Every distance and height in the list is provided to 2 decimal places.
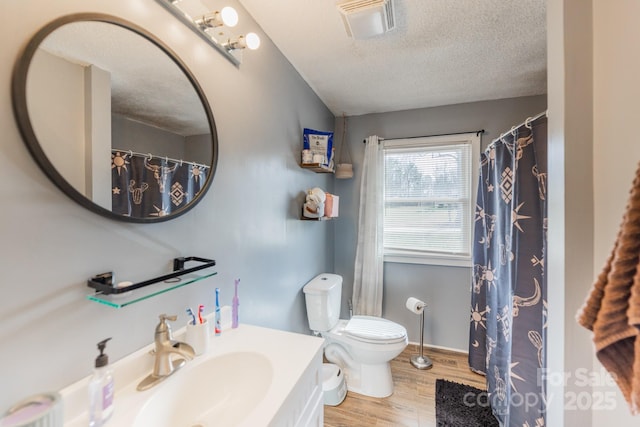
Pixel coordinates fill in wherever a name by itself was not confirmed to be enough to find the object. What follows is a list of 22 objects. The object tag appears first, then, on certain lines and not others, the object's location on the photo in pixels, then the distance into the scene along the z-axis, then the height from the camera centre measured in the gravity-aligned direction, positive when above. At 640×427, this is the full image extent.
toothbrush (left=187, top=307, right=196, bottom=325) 0.88 -0.37
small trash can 1.68 -1.19
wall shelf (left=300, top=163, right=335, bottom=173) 1.84 +0.35
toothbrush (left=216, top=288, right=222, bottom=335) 1.02 -0.42
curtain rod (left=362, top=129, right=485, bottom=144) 2.22 +0.74
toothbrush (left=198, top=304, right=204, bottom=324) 0.90 -0.37
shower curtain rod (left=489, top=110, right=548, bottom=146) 1.16 +0.46
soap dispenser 0.59 -0.43
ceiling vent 1.15 +0.96
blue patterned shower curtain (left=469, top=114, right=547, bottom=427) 1.17 -0.33
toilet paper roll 2.16 -0.81
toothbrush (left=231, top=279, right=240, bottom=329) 1.10 -0.44
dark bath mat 1.55 -1.30
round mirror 0.59 +0.28
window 2.28 +0.14
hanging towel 0.44 -0.17
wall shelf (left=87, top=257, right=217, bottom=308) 0.65 -0.22
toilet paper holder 2.12 -1.13
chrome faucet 0.76 -0.43
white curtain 2.40 -0.24
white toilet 1.74 -0.91
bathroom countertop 0.62 -0.51
